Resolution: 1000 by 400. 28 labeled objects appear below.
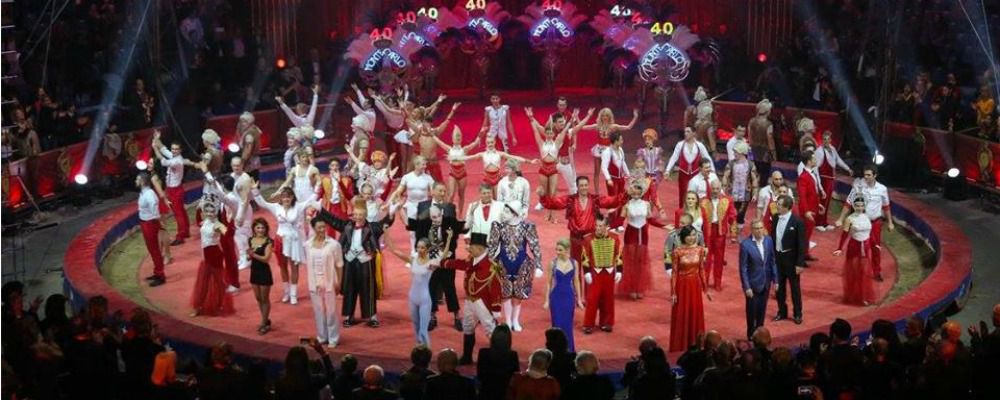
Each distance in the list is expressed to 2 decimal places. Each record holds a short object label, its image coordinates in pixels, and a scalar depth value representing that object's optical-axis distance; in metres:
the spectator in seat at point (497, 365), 10.36
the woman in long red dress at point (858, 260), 15.15
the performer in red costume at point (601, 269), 13.77
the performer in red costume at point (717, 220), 15.46
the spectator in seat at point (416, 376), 9.70
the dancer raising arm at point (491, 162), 17.84
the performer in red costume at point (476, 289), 13.09
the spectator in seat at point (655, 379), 9.80
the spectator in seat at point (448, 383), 9.60
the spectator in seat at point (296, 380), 9.51
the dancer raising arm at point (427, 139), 18.91
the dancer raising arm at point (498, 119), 21.70
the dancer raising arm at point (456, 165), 18.17
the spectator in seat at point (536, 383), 9.42
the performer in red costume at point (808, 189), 16.98
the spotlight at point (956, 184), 20.89
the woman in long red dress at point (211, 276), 14.80
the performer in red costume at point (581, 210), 14.68
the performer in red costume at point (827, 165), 17.89
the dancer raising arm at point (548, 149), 18.58
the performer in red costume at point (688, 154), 18.27
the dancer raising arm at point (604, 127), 19.25
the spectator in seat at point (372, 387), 9.45
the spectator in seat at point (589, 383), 9.60
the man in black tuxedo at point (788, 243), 14.22
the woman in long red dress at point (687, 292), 13.18
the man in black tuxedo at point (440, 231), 14.15
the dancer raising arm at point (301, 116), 20.34
